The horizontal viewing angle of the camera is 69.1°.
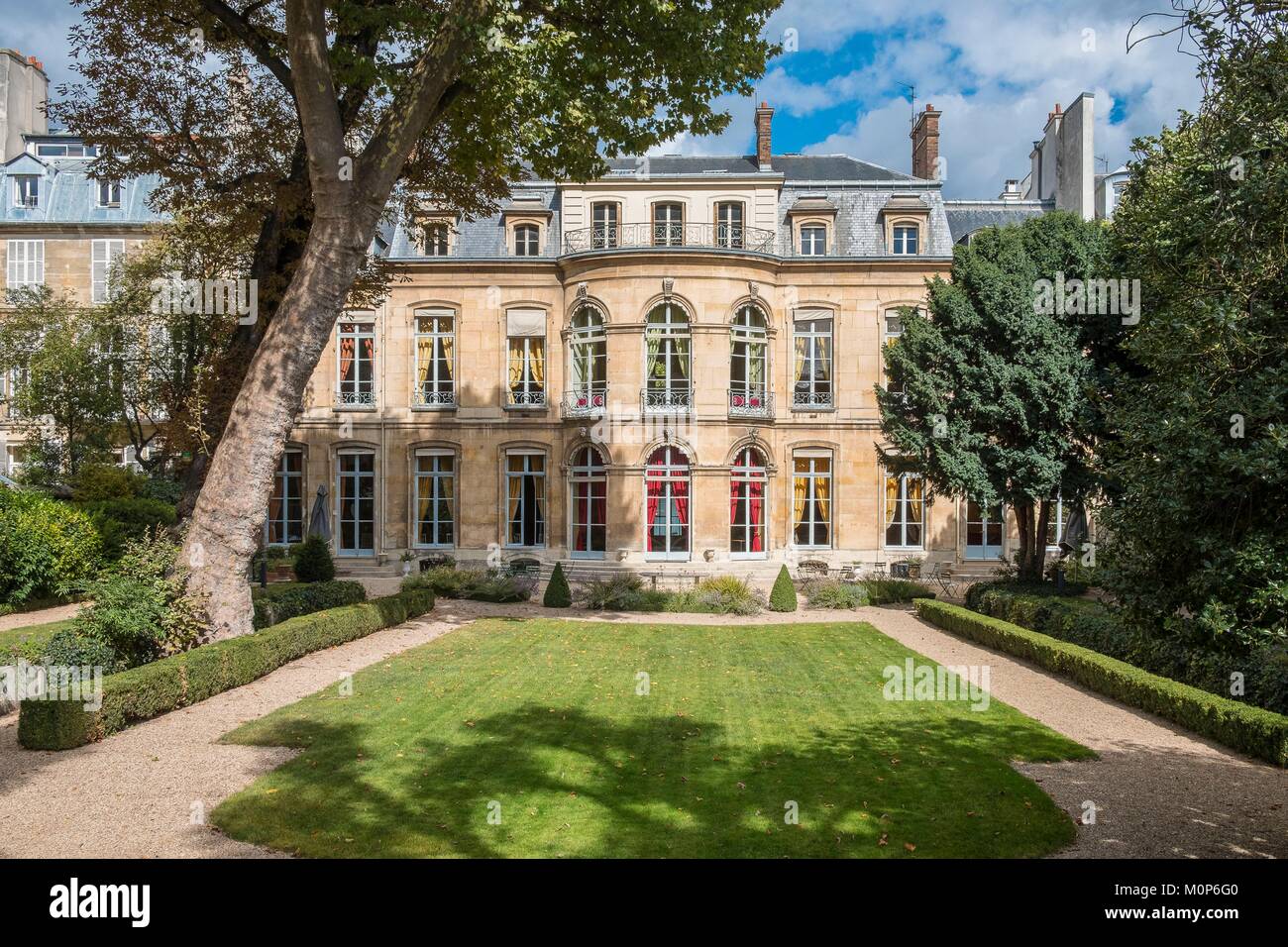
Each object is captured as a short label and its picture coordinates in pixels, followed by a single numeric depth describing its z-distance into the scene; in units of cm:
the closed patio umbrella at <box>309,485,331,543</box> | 2447
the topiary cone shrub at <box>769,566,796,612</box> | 1995
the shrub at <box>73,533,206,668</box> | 1056
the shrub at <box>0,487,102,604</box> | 1580
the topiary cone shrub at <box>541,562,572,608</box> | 2009
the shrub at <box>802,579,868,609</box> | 2039
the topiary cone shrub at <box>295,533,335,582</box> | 2136
